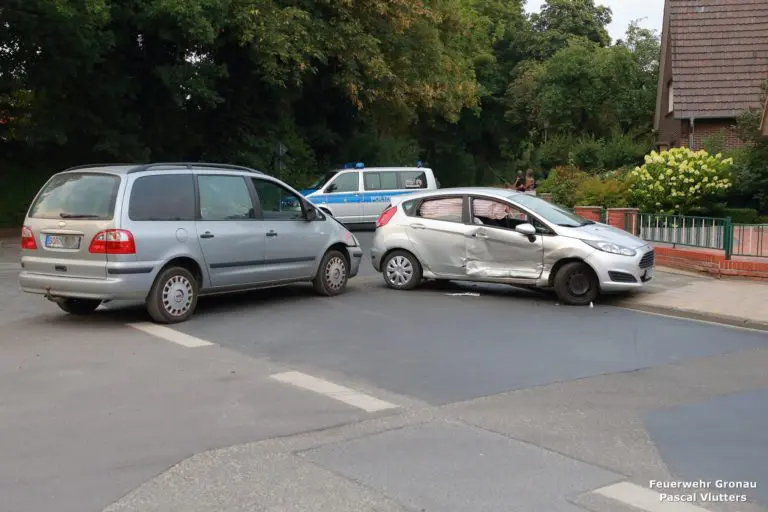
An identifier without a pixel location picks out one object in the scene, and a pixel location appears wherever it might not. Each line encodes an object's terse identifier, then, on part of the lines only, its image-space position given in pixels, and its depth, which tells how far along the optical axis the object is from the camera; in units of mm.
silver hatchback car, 12531
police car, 25422
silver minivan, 10078
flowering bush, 19719
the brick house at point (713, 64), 28844
